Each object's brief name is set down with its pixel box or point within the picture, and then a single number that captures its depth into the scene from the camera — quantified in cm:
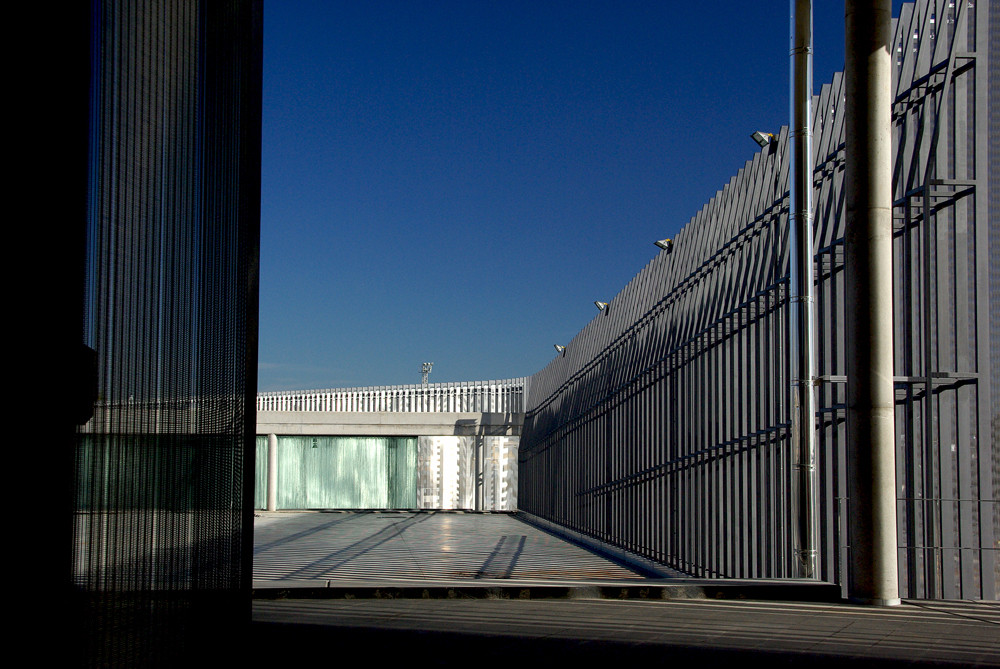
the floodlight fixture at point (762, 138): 1131
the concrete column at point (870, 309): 809
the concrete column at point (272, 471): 3234
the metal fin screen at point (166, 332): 390
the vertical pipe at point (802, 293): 959
